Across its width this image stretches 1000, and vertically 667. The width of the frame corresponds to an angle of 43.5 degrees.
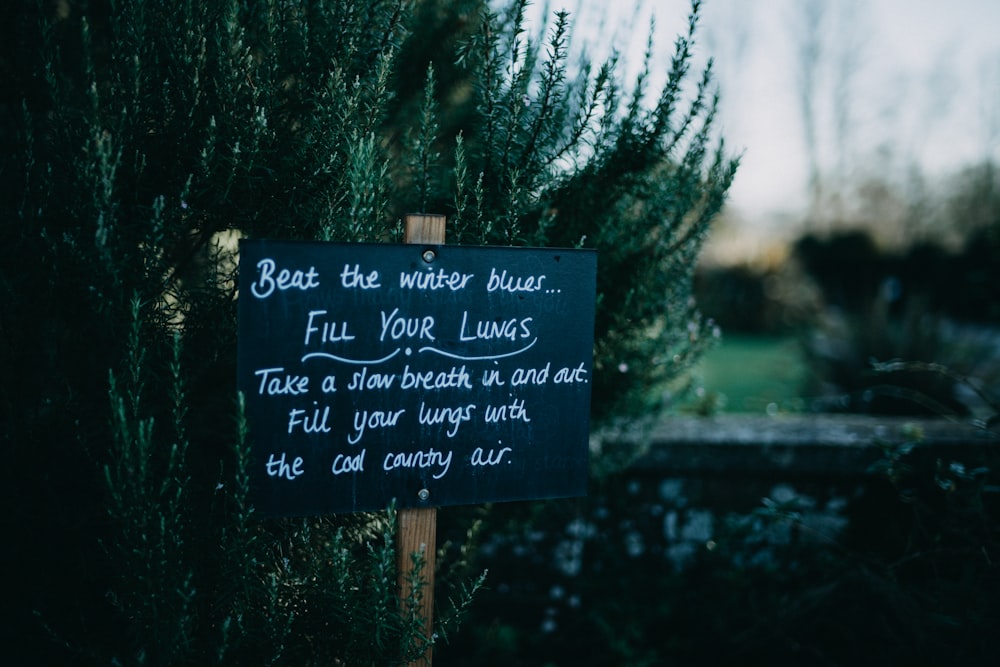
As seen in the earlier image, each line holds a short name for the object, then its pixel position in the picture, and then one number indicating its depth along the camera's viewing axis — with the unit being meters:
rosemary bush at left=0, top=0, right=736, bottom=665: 0.97
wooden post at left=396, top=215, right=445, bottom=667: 1.02
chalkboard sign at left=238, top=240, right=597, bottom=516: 0.98
